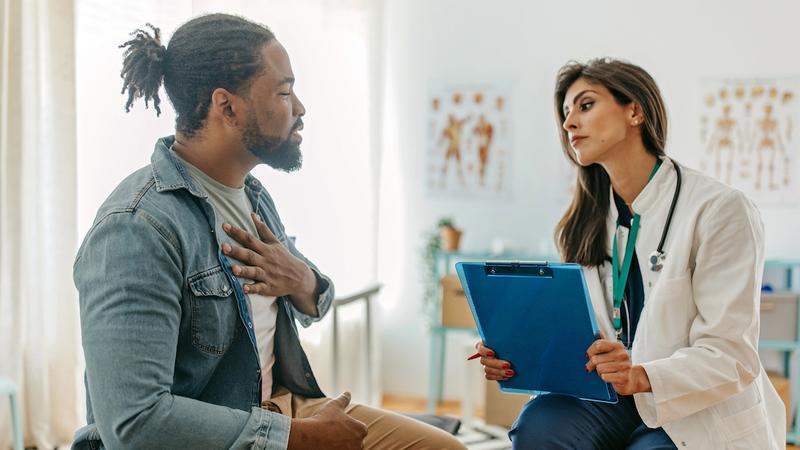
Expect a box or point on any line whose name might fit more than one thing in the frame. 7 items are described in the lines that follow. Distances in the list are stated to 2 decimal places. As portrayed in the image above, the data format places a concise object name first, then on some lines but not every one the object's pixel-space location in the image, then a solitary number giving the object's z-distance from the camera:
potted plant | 4.27
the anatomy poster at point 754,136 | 4.06
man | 1.23
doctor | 1.62
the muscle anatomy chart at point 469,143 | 4.43
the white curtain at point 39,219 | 2.94
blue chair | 2.54
